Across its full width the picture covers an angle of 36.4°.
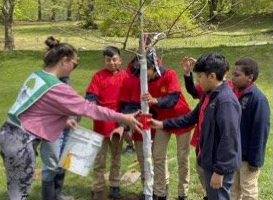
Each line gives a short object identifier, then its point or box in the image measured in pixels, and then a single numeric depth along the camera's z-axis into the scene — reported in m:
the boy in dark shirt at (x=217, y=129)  2.77
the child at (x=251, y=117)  3.37
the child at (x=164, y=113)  3.79
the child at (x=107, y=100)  4.07
